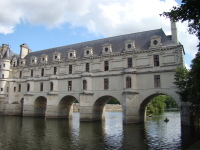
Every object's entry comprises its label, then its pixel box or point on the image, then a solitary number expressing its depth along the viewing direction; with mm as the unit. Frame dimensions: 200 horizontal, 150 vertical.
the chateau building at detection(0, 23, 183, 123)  30625
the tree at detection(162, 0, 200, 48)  11655
